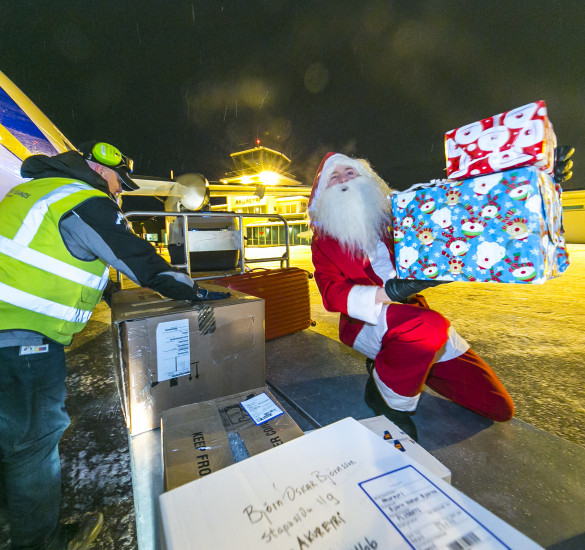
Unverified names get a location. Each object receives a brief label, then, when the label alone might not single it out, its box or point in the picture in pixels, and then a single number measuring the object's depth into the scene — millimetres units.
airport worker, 1038
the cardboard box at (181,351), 1403
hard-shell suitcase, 2795
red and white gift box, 1006
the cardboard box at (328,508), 501
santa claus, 1515
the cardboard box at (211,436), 833
